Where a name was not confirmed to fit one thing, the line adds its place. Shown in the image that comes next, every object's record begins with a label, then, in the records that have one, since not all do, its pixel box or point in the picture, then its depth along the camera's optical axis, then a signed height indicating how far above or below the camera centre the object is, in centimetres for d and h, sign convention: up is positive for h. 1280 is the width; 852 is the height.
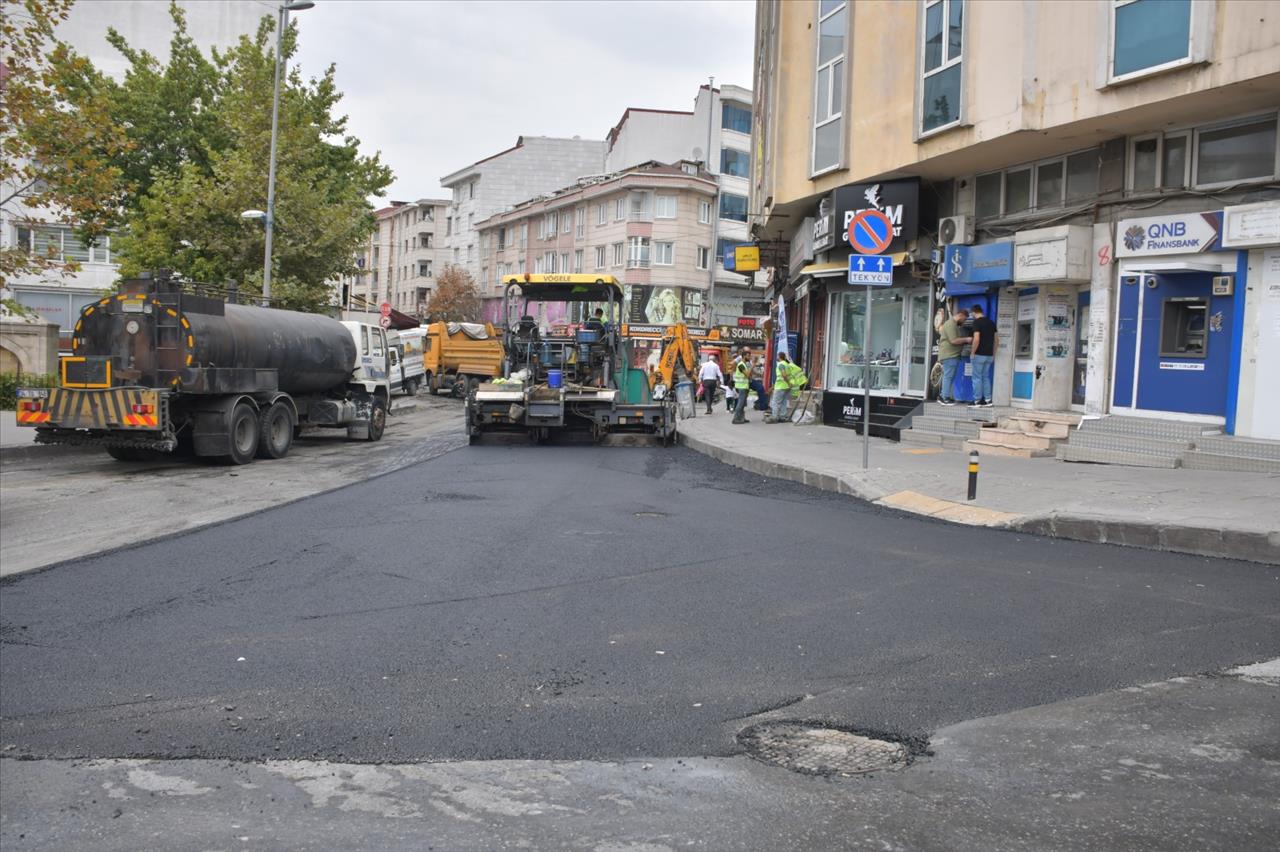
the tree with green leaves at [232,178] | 3070 +523
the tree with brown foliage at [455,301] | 7150 +375
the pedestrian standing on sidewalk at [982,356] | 1734 +32
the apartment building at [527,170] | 7631 +1381
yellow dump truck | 4197 +8
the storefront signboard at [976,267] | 1686 +179
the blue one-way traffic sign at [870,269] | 1308 +128
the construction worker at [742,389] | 2402 -51
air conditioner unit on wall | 1808 +248
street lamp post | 2757 +441
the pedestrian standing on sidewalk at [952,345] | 1783 +49
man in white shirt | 3153 -38
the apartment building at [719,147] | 5931 +1287
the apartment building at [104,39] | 4516 +1435
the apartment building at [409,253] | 9106 +911
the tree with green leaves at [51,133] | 1656 +342
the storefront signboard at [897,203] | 1892 +309
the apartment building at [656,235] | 5694 +708
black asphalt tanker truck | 1543 -54
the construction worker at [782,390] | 2353 -51
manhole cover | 433 -163
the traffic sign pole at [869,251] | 1309 +152
